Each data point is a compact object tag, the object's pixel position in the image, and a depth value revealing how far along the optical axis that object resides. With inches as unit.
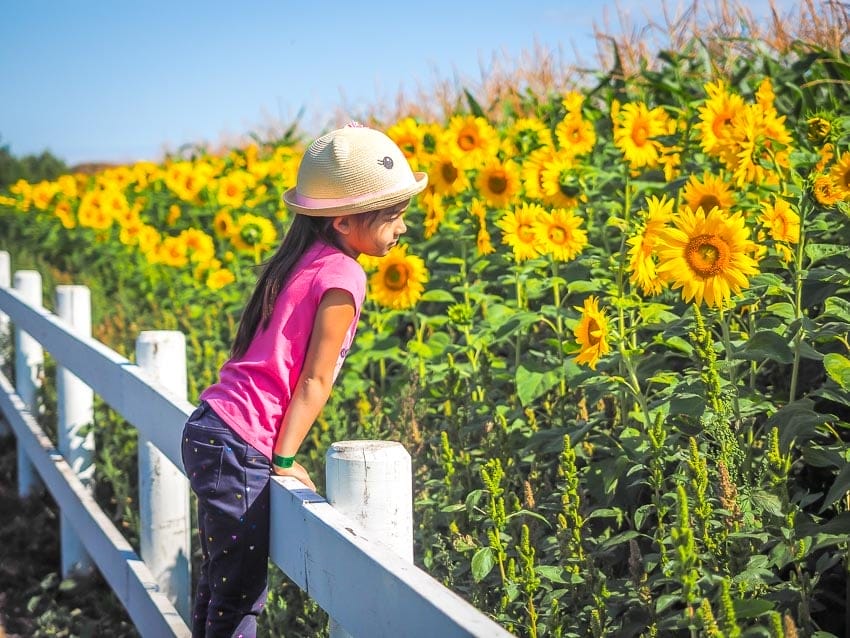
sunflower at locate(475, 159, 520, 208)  166.2
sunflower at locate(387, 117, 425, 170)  202.5
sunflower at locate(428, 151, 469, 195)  171.6
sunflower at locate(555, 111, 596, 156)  163.0
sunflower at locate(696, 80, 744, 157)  137.6
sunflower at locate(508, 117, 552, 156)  181.5
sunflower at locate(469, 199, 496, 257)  152.6
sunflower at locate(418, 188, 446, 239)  168.2
